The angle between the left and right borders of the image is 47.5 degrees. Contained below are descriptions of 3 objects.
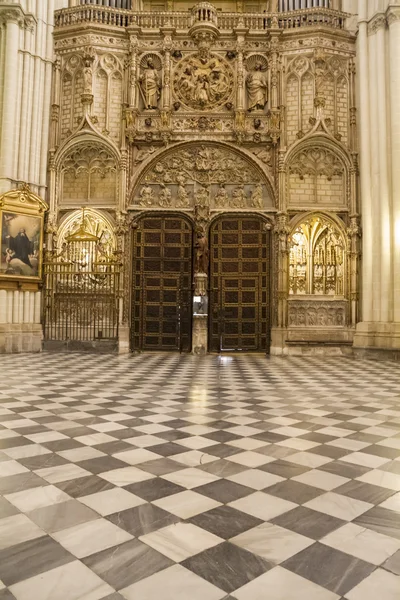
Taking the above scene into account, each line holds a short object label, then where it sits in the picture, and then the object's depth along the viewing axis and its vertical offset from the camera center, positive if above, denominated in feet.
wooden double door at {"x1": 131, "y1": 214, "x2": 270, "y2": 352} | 50.72 +4.32
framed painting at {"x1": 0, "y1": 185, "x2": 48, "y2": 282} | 45.01 +8.69
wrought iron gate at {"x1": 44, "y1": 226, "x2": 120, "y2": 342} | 48.96 +2.17
